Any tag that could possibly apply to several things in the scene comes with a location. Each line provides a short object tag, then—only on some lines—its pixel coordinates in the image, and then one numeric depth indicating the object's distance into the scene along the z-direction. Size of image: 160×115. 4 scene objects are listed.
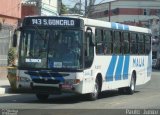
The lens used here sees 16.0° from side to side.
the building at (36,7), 42.06
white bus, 19.88
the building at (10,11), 35.59
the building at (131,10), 132.38
